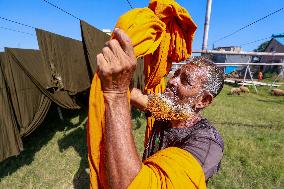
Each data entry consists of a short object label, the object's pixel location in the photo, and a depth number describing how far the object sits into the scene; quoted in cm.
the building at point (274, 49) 2952
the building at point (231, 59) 3848
